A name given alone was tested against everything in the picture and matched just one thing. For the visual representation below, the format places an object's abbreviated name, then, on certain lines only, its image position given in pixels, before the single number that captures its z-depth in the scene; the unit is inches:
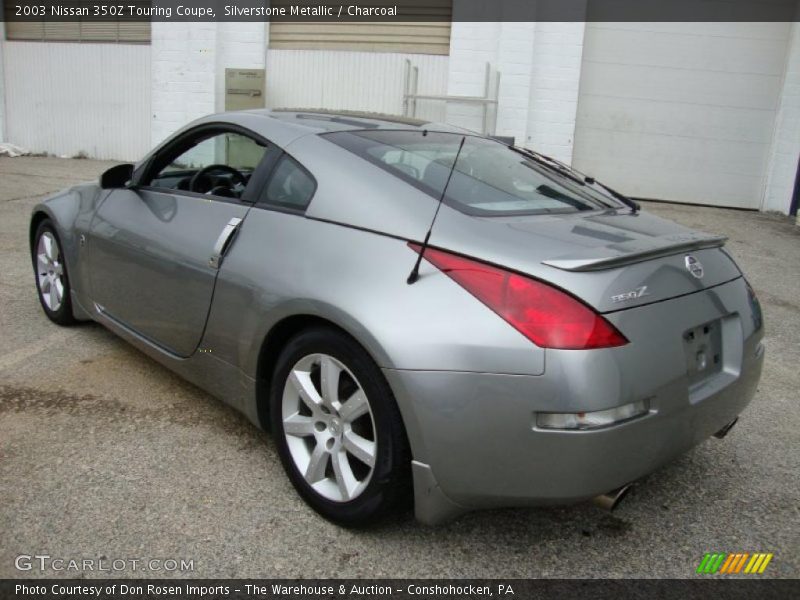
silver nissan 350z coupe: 79.4
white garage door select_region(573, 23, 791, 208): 432.8
